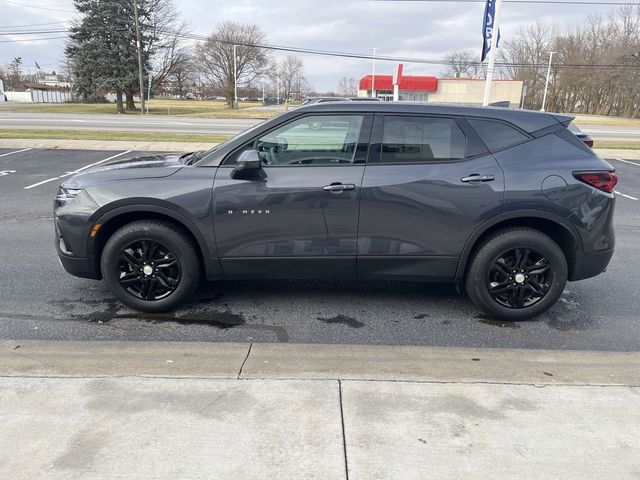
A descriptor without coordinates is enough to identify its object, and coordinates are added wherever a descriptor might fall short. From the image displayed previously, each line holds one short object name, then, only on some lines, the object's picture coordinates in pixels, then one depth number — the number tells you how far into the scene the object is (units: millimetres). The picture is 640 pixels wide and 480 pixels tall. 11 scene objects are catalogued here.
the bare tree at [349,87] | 93850
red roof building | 54675
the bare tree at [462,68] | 84875
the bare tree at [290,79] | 86375
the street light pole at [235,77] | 53912
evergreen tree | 35750
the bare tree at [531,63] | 66500
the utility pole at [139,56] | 35234
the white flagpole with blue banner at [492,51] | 15713
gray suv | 3748
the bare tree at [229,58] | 55312
